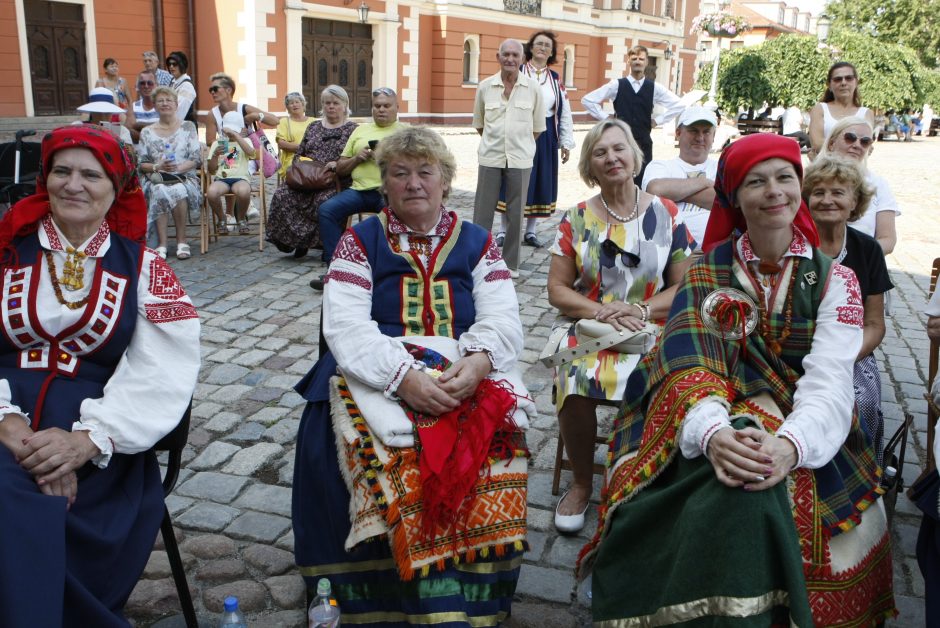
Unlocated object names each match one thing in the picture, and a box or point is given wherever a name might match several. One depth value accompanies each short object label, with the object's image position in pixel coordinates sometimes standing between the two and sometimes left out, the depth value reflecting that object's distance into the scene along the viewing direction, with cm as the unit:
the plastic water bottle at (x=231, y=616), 239
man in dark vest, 852
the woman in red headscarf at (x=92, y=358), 223
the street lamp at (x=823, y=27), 2513
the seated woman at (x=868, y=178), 421
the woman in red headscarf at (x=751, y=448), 217
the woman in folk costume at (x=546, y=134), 823
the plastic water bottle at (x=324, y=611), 245
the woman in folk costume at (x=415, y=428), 250
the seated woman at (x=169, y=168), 759
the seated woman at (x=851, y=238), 333
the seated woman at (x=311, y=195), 755
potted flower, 2022
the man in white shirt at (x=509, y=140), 737
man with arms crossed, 457
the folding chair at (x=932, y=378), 309
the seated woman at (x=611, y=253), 340
